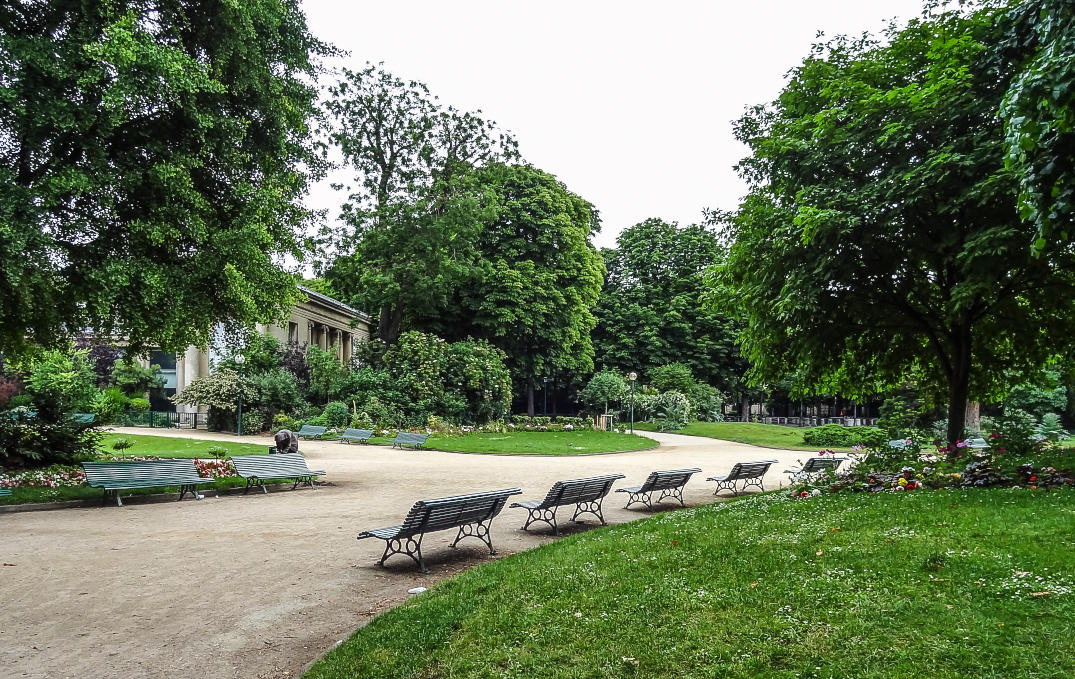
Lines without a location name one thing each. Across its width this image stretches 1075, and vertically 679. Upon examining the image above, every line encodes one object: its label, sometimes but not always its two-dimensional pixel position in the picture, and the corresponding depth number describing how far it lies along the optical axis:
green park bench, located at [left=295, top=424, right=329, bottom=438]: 28.75
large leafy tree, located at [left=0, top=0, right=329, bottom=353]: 10.68
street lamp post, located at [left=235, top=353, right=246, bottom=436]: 30.18
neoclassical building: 37.28
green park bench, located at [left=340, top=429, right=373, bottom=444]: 27.10
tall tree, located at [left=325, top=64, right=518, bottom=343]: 36.56
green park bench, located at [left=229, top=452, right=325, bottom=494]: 14.48
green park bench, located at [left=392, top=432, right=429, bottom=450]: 26.00
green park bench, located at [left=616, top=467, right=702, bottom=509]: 12.23
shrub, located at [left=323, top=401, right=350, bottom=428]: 31.84
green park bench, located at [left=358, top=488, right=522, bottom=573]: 7.99
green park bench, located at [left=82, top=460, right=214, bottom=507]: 12.38
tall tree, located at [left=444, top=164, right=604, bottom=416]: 40.38
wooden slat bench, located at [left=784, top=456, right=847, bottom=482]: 14.68
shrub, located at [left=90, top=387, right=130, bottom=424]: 18.28
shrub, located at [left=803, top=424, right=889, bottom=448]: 30.24
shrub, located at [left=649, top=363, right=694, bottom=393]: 47.94
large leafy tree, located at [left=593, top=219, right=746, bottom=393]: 53.56
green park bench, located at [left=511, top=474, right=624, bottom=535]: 10.15
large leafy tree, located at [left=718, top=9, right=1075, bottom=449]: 9.52
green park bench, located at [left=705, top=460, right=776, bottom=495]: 14.12
